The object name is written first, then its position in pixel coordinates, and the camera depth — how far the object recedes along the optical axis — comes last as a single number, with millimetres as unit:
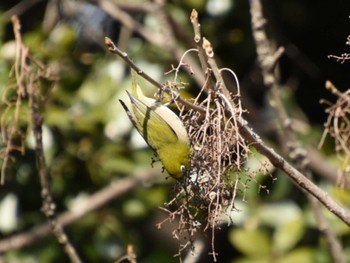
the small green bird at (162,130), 3674
